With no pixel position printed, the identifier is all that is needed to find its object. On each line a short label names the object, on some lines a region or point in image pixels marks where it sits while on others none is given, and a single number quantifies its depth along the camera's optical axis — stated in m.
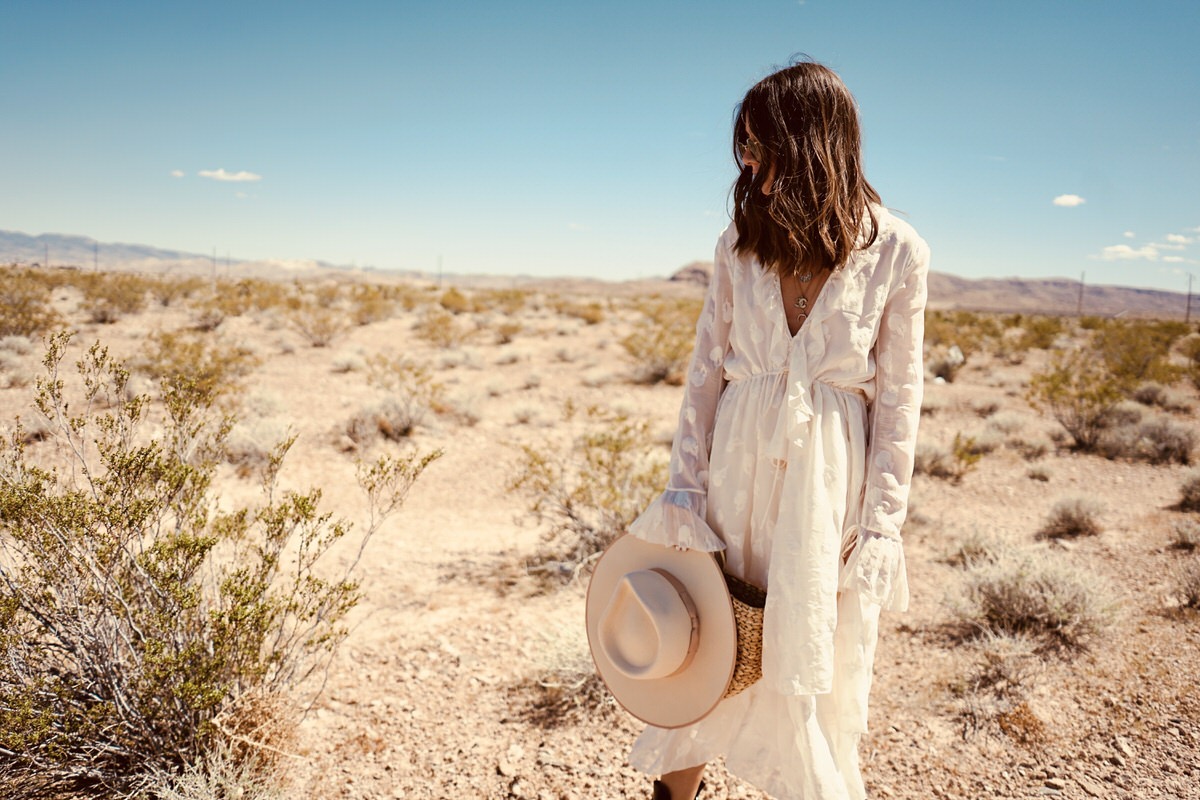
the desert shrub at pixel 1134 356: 10.85
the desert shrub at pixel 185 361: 7.72
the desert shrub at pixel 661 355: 11.43
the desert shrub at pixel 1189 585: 3.76
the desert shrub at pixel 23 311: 9.06
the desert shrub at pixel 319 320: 13.91
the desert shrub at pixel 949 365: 13.06
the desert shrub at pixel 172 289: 18.11
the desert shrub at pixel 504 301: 24.20
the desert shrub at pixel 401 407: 7.55
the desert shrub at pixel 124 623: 1.95
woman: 1.54
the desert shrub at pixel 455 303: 22.42
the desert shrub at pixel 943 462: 6.84
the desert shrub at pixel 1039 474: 6.79
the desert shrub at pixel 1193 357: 11.98
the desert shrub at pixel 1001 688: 2.79
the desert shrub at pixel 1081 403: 7.90
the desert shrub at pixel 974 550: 4.43
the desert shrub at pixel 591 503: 4.50
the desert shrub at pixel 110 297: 13.86
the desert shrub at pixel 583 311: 21.11
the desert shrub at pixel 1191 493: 5.69
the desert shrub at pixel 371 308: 17.98
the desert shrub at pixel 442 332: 14.44
